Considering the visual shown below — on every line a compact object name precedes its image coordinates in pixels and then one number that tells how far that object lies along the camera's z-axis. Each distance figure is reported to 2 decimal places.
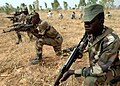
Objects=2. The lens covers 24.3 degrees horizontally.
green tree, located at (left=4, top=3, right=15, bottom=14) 35.66
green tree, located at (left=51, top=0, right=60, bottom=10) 46.08
